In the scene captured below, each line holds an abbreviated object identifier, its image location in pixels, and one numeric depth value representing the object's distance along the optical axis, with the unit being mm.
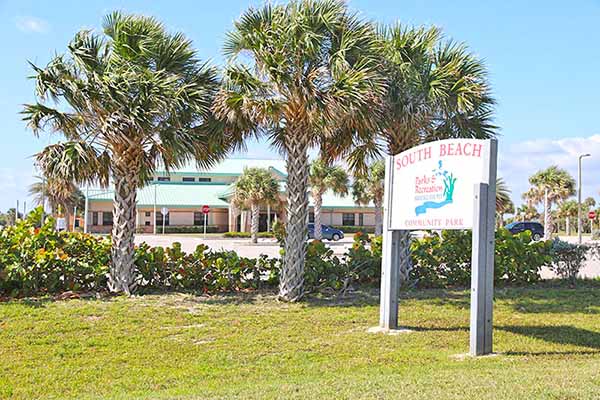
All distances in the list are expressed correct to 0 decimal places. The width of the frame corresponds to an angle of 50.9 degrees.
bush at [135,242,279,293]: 12602
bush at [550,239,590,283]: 14430
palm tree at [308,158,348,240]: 38250
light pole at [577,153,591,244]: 37812
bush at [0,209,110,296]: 11805
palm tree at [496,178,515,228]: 29359
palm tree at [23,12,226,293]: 11328
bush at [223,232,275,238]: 45875
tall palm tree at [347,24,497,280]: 12266
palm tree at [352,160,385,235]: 37562
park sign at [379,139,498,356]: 7445
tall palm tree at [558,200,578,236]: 70312
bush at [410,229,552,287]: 13797
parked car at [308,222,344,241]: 44156
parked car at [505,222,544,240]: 44156
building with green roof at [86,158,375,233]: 54531
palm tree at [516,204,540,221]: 67331
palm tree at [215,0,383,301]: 10906
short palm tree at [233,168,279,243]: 37000
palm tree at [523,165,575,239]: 50312
